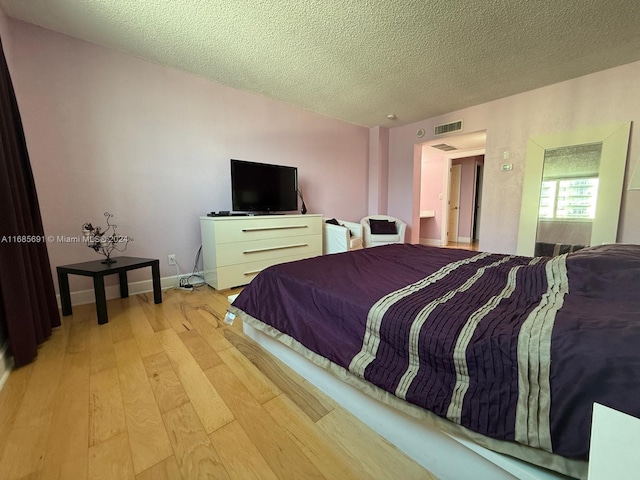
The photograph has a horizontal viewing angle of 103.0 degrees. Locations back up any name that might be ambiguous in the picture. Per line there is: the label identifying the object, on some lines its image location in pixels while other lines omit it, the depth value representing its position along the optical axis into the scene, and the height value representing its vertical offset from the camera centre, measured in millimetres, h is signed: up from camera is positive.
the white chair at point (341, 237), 3482 -443
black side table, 1875 -471
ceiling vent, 4742 +1107
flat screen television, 2897 +249
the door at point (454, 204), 6445 -2
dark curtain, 1332 -223
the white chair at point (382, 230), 4082 -414
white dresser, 2586 -405
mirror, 2705 +144
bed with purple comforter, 584 -399
